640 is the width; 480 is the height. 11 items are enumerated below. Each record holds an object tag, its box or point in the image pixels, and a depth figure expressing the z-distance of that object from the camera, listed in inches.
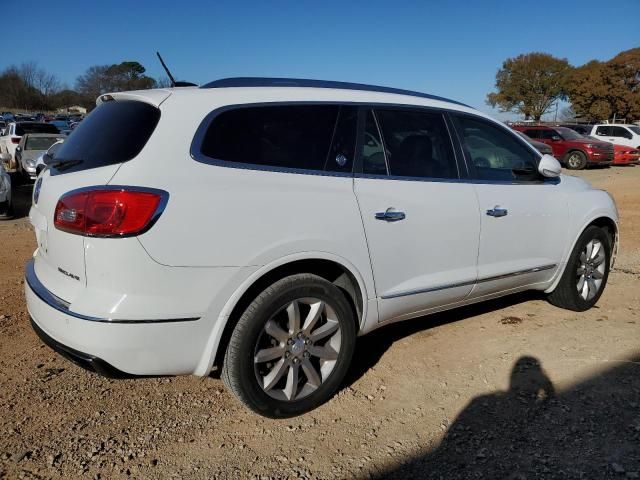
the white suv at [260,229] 96.7
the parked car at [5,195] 355.6
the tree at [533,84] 2479.1
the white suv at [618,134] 919.0
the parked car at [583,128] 1119.8
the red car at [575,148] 810.2
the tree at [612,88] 1991.9
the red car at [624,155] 870.4
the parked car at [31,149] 529.0
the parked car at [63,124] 1251.2
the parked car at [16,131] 658.3
